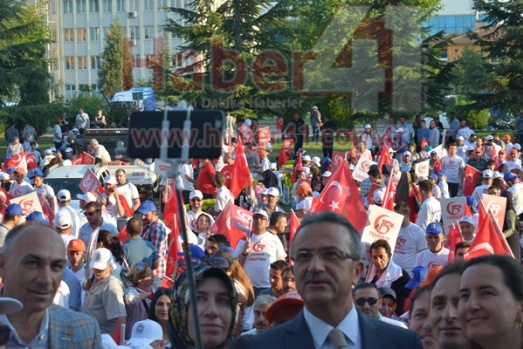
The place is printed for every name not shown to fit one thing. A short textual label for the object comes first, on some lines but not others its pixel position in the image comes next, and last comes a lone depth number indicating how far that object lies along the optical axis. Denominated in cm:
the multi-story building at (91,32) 10600
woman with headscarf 464
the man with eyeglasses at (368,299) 755
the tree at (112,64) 9212
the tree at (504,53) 4272
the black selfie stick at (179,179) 356
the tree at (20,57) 4594
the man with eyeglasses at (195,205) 1566
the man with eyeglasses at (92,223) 1312
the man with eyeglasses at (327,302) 414
